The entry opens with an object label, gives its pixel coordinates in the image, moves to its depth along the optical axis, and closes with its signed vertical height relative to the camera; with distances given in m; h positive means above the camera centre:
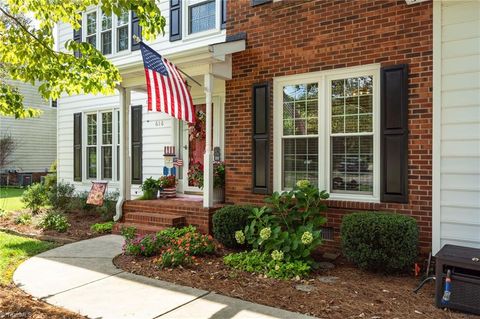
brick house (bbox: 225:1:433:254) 5.19 +0.88
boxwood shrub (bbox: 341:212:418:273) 4.62 -1.09
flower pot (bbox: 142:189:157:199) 8.19 -0.86
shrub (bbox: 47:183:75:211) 10.00 -1.14
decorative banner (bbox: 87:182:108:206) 9.34 -0.99
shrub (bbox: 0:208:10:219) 9.30 -1.52
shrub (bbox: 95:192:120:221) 8.77 -1.31
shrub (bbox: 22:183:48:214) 10.08 -1.18
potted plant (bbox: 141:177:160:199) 8.21 -0.74
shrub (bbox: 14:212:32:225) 8.62 -1.52
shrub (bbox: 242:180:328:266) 5.10 -1.03
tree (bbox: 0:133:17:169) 18.86 +0.37
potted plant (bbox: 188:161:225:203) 7.21 -0.49
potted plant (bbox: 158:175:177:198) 8.37 -0.71
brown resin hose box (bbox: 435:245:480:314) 3.71 -1.27
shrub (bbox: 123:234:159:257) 5.68 -1.41
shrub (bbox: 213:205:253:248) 5.98 -1.09
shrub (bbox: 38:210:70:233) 7.85 -1.46
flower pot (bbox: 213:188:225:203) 7.19 -0.78
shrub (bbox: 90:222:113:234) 7.70 -1.52
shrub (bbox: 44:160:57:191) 12.68 -0.86
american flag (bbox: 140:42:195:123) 5.73 +1.08
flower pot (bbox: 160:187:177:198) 8.37 -0.83
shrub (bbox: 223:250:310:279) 4.82 -1.49
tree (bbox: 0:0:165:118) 4.94 +1.35
